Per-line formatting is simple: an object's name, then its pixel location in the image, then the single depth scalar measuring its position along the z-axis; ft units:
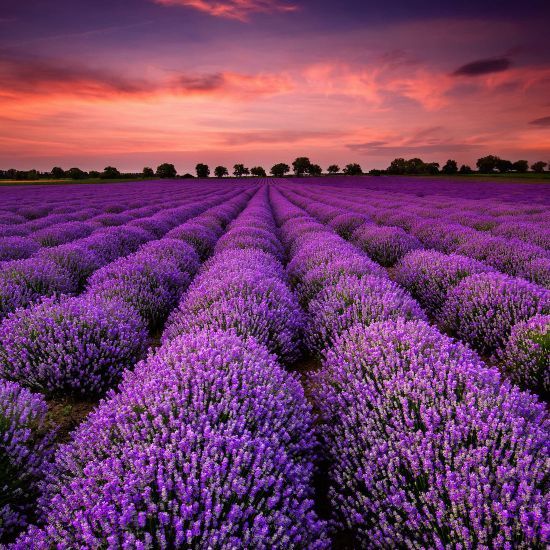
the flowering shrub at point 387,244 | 24.76
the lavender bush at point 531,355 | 10.00
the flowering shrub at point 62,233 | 26.76
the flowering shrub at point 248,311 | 10.73
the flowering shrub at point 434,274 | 16.35
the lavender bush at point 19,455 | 5.87
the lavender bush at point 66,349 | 9.70
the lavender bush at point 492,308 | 12.47
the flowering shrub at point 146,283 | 14.83
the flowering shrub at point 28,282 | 13.90
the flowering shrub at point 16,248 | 21.65
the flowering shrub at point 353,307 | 11.51
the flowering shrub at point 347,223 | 33.70
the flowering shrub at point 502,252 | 18.97
